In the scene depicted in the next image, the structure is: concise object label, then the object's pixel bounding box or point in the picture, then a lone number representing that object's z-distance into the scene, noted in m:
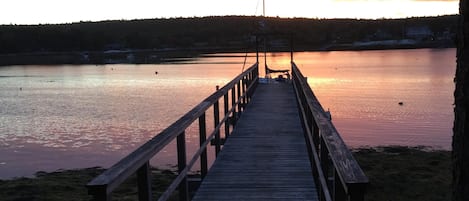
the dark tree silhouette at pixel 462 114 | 2.66
